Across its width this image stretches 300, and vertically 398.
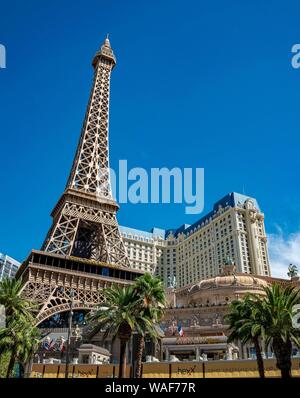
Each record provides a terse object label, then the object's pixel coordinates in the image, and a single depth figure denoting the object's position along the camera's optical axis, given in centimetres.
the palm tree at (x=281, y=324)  2966
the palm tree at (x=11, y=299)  4028
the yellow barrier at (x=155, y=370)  4072
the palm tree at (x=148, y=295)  3459
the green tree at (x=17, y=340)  3769
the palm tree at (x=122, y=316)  3297
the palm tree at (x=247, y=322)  3253
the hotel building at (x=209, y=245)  14162
